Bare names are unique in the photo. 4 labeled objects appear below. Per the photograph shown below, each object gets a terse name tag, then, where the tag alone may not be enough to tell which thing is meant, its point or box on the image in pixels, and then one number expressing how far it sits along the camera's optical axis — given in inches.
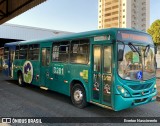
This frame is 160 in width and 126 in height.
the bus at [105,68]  253.3
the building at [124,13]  4092.0
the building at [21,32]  1021.2
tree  1477.6
